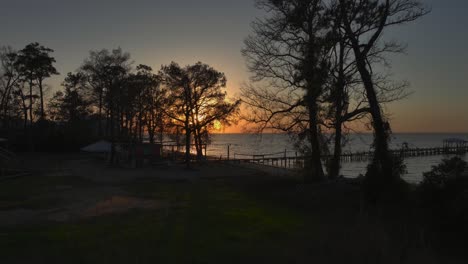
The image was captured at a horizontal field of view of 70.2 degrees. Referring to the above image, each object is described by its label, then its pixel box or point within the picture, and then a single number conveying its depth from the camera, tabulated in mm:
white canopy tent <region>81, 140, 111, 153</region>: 31797
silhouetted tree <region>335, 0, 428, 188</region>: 12828
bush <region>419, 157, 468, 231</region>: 8612
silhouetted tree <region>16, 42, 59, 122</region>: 40250
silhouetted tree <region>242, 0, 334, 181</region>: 13734
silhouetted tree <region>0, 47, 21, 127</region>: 40347
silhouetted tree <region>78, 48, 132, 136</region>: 33406
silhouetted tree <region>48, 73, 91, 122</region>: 49250
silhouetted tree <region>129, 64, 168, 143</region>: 34062
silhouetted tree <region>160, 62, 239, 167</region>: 32281
